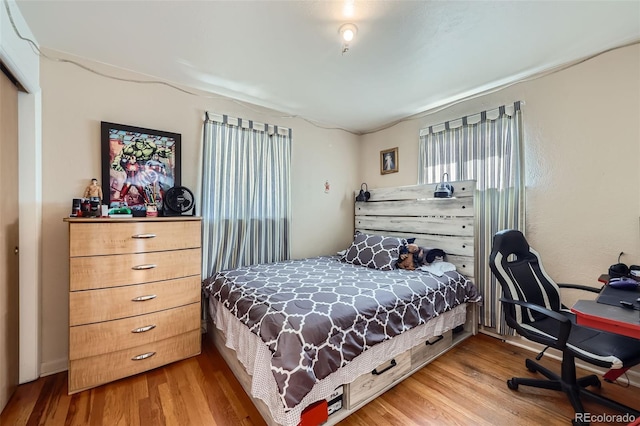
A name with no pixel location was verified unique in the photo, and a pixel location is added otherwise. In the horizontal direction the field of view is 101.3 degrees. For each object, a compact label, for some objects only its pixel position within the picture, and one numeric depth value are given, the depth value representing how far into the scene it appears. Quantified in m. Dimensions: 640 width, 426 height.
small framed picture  3.39
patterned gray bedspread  1.33
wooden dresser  1.73
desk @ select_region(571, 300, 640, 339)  1.01
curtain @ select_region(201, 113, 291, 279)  2.56
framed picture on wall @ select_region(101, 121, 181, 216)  2.11
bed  1.38
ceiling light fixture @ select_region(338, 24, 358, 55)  1.66
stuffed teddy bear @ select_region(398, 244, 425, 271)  2.58
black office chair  1.44
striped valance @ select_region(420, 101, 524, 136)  2.42
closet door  1.56
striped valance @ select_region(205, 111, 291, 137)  2.59
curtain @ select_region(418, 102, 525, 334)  2.38
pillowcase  2.63
